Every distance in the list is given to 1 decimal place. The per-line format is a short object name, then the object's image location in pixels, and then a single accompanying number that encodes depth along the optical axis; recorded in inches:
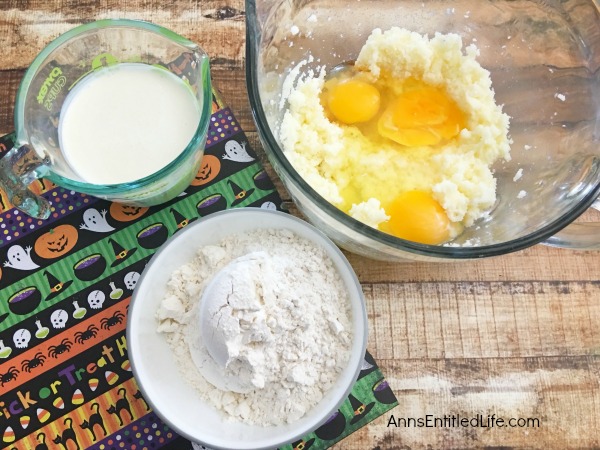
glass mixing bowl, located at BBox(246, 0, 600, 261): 12.8
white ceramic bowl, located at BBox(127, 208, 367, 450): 12.1
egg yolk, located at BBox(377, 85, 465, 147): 14.3
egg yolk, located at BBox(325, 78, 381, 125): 14.4
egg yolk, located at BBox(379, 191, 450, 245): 13.5
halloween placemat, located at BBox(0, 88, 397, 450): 13.1
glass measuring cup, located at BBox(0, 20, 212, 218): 12.1
